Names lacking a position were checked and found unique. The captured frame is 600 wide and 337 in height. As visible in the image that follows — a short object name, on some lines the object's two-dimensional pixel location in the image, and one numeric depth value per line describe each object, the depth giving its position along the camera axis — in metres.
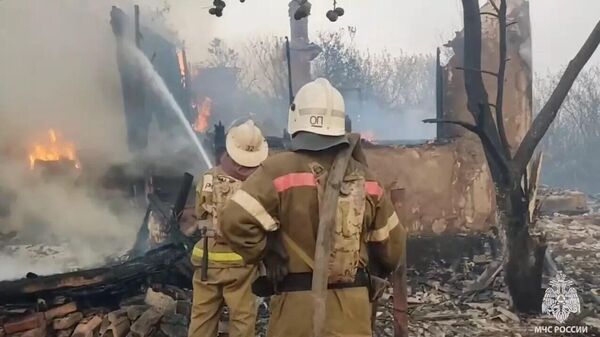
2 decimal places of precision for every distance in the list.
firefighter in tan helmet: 4.70
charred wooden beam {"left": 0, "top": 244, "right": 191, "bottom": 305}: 5.46
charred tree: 5.48
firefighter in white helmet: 2.96
